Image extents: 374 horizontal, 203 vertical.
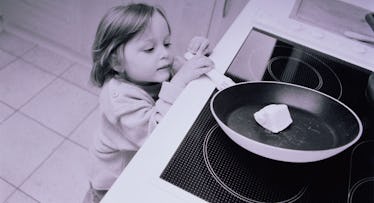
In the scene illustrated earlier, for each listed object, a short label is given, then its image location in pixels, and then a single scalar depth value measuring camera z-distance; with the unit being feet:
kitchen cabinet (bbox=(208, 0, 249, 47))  4.72
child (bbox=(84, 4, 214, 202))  2.59
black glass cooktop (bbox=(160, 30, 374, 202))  1.86
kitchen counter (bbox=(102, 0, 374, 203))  1.80
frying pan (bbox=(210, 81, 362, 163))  2.13
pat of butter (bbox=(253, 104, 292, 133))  2.14
